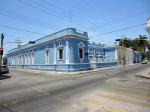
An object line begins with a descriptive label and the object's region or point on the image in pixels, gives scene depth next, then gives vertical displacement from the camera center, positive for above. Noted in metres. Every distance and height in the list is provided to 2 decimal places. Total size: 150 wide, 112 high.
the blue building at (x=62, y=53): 16.50 +1.23
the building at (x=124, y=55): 32.35 +1.14
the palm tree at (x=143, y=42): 47.39 +7.60
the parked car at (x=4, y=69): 16.84 -1.40
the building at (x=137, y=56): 47.82 +0.88
